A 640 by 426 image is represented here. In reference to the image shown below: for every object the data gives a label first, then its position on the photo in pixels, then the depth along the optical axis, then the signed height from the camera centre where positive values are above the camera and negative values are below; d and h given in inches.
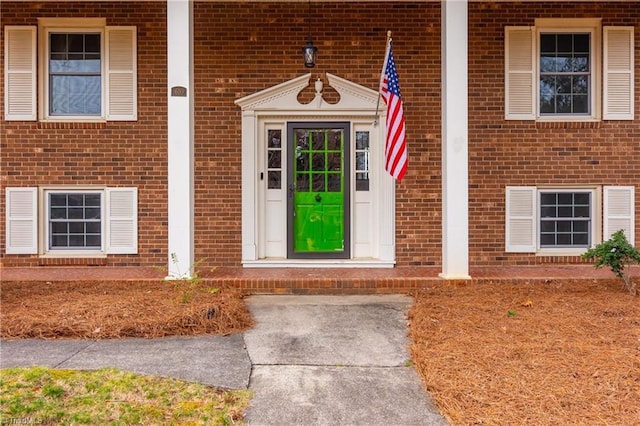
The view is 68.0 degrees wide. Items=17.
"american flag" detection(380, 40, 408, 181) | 226.4 +40.7
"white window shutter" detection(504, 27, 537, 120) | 283.9 +81.6
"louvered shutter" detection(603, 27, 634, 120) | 284.0 +81.9
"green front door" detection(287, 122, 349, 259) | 290.2 +9.4
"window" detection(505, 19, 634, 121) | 284.4 +84.1
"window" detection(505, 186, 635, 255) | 284.8 -4.5
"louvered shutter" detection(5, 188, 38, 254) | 283.4 -6.8
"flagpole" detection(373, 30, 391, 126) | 272.8 +56.0
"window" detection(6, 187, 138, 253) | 284.0 -7.5
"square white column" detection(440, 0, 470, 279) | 232.7 +36.3
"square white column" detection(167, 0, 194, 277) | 230.7 +35.1
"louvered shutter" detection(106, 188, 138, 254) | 285.6 -7.3
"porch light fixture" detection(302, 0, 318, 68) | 262.4 +86.5
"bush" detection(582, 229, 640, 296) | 212.1 -20.2
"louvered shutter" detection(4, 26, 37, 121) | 282.4 +80.5
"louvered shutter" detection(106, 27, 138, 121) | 284.0 +80.1
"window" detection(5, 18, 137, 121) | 283.0 +83.4
